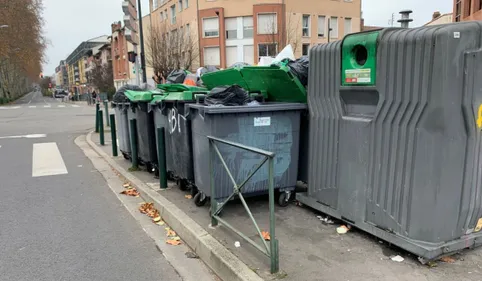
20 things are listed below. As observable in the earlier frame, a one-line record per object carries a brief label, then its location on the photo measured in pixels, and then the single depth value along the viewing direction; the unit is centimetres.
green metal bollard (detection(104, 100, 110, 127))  1419
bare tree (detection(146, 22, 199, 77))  3519
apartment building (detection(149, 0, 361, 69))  3919
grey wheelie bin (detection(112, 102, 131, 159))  742
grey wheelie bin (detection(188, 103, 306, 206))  415
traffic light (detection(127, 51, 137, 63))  1270
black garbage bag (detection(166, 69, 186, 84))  780
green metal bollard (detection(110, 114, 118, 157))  818
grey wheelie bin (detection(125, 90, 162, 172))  635
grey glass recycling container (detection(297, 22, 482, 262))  278
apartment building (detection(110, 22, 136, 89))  5844
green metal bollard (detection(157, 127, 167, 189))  555
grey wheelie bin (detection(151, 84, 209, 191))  492
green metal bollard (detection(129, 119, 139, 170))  675
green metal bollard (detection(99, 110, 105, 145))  1003
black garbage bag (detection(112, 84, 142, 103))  753
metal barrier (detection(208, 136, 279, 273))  285
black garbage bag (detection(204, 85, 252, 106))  428
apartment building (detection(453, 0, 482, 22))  2244
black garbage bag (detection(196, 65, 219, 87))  704
